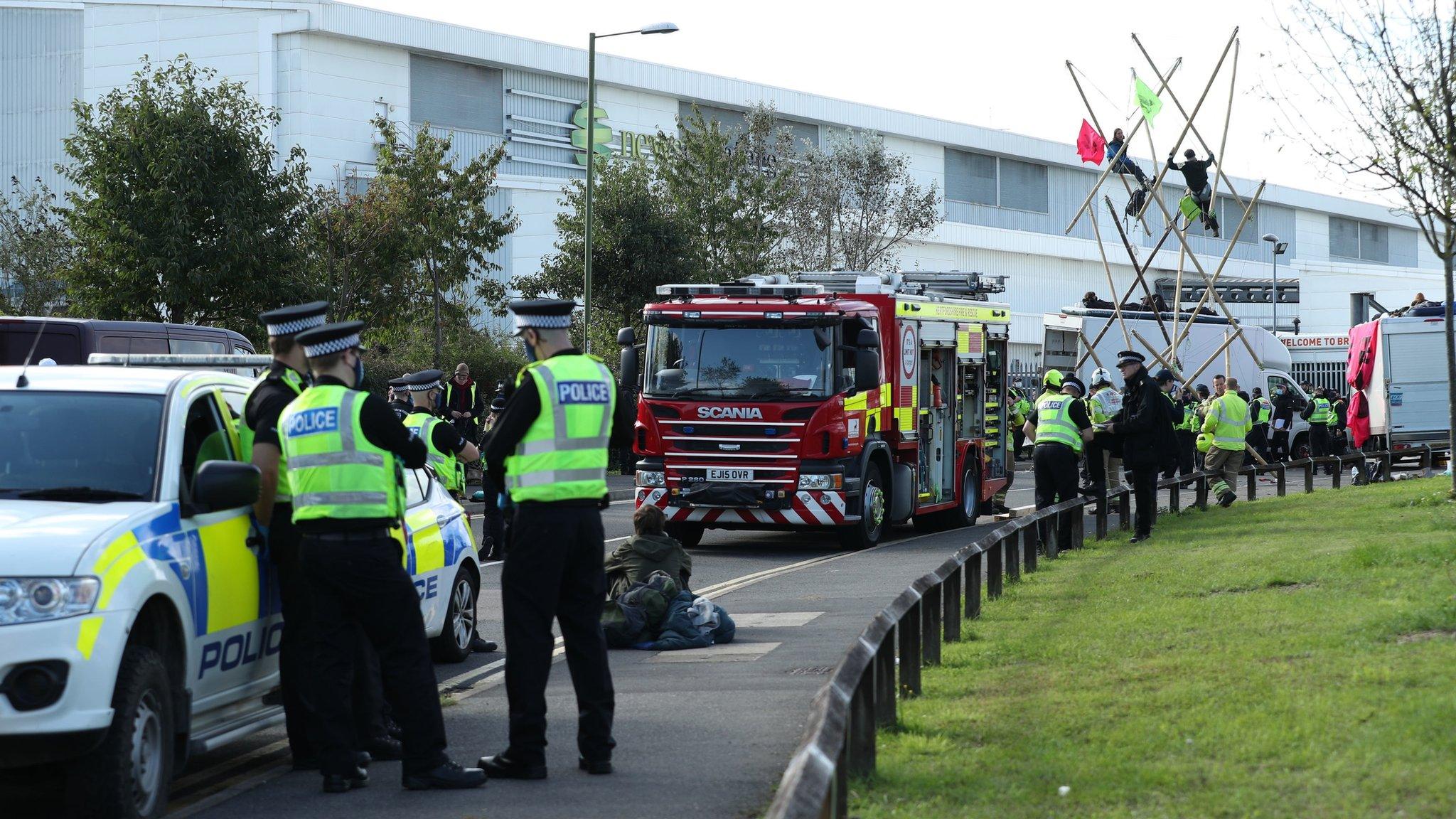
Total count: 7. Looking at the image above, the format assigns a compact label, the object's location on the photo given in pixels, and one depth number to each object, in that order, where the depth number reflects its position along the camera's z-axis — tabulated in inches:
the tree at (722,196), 1648.6
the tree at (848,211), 1871.3
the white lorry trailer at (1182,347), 1378.0
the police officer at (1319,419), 1401.3
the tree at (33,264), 1450.5
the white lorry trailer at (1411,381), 1195.9
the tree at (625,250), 1507.1
